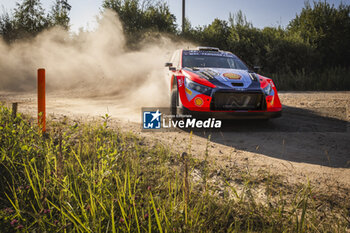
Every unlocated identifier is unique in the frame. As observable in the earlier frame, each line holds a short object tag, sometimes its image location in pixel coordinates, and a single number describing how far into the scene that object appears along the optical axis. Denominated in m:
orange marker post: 3.81
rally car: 4.71
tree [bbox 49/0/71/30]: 20.08
